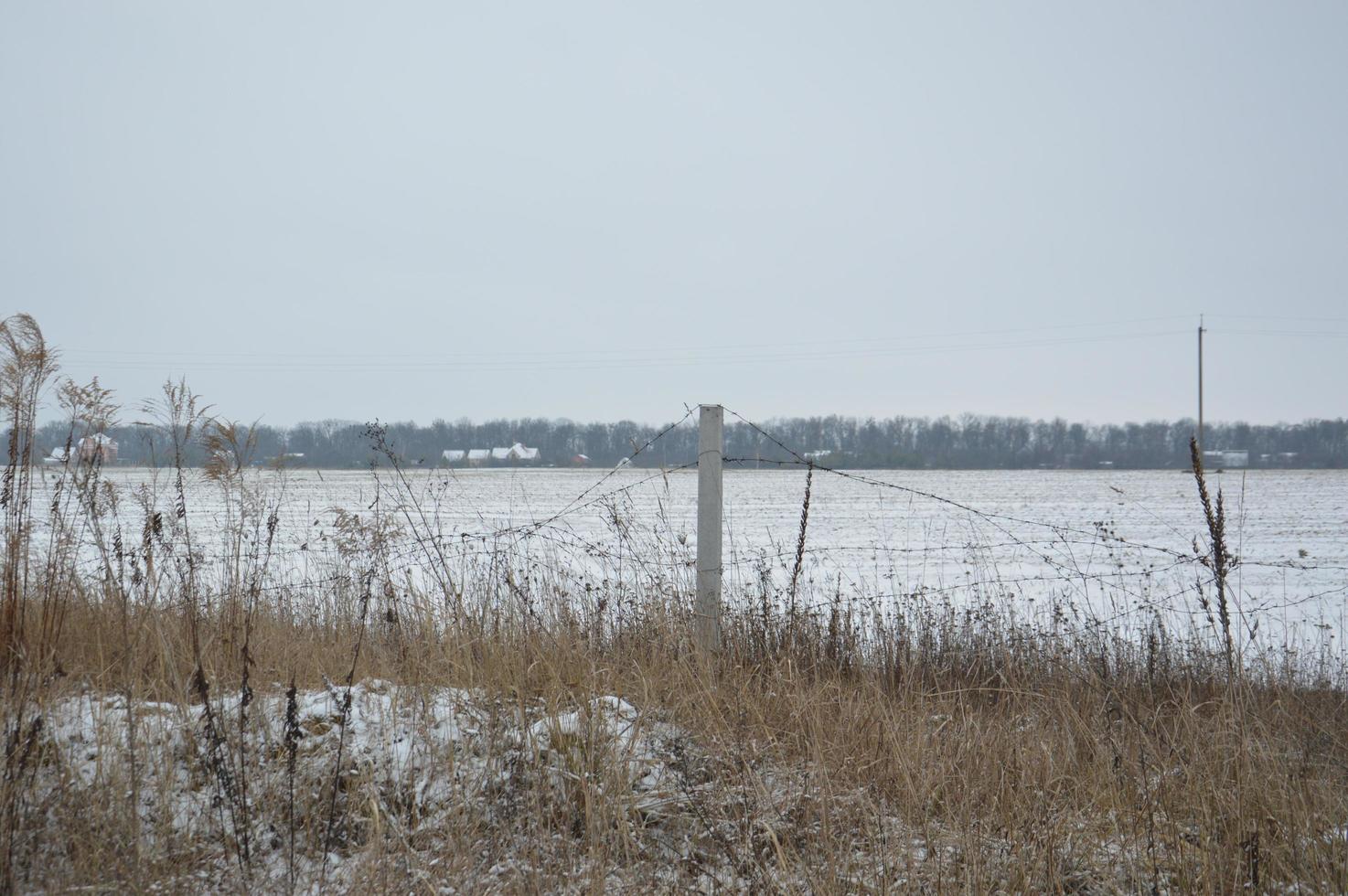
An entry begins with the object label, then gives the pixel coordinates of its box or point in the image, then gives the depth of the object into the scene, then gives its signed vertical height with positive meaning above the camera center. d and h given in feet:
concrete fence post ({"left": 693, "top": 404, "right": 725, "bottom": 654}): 16.94 -1.42
